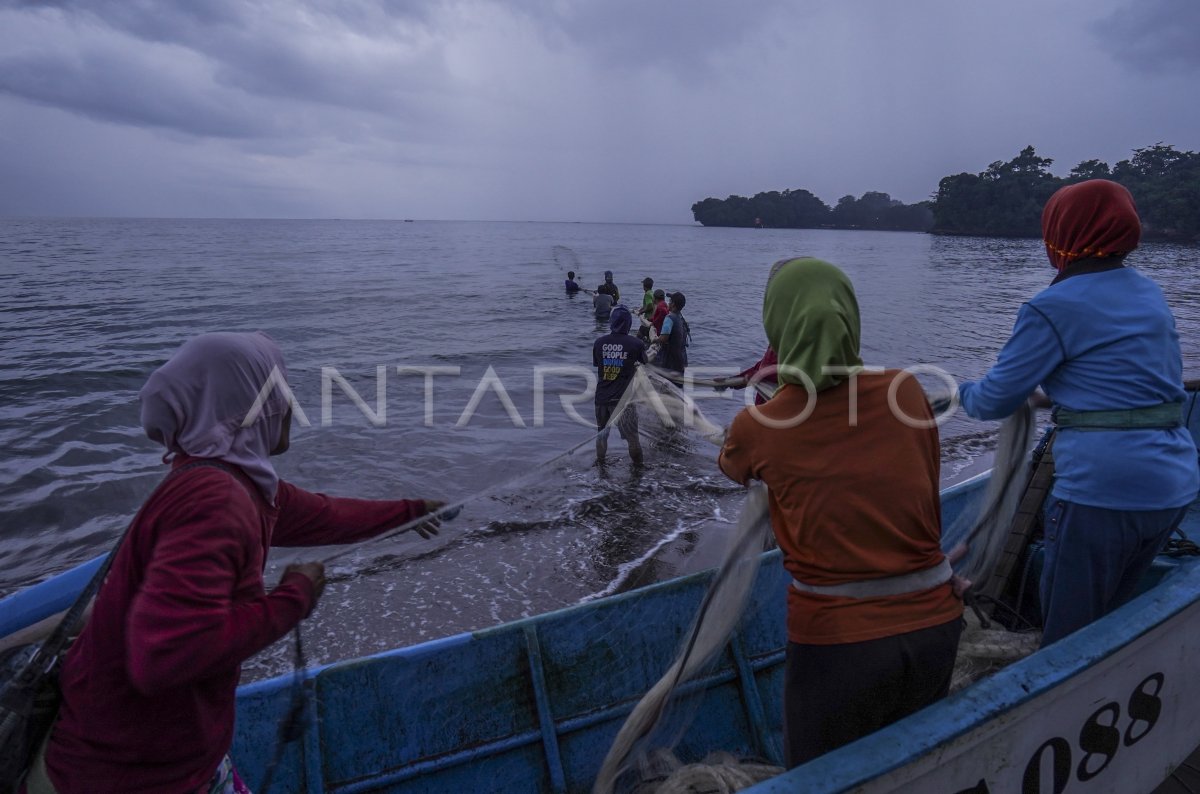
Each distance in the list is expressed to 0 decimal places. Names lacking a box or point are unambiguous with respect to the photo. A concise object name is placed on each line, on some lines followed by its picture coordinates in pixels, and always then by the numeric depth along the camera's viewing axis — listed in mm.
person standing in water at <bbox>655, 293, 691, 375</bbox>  10984
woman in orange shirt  1762
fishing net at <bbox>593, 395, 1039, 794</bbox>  2529
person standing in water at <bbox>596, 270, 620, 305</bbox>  22141
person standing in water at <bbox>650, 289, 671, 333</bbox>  13836
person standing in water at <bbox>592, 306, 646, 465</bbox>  9227
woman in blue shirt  2264
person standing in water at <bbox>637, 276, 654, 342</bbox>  17289
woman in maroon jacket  1415
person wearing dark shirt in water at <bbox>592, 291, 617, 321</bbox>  23552
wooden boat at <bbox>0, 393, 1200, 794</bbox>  2121
